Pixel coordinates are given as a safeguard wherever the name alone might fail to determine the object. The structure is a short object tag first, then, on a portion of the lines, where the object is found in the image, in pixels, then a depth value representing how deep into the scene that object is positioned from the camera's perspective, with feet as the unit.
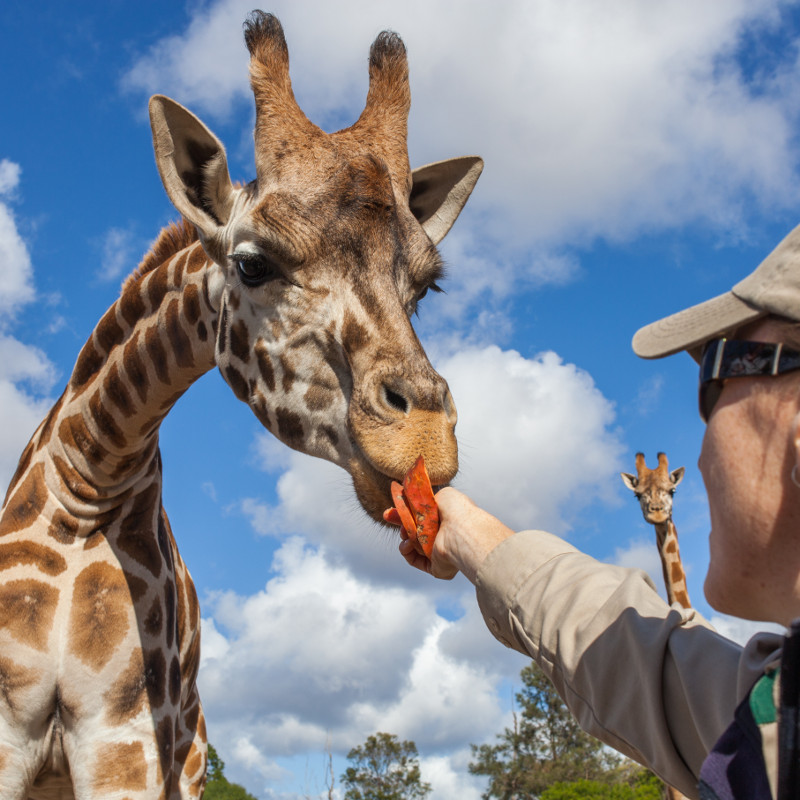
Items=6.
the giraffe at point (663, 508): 41.27
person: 4.68
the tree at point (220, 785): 65.72
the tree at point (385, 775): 100.04
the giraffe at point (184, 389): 11.76
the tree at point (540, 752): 108.47
